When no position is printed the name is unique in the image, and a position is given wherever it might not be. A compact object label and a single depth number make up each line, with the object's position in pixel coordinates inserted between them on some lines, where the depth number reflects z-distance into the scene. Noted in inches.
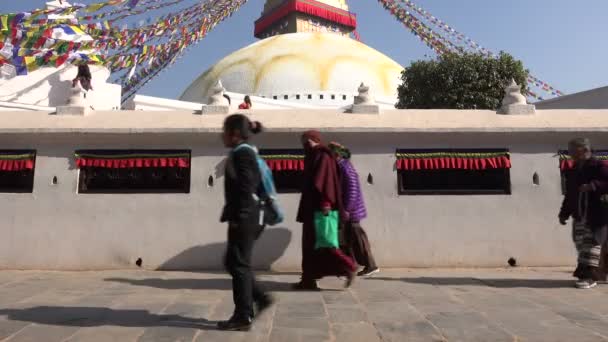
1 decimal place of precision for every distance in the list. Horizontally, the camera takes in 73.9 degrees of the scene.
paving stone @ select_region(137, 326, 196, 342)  105.2
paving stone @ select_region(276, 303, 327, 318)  131.6
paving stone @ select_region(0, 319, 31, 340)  109.7
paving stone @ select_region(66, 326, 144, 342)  105.6
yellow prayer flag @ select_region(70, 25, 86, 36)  624.7
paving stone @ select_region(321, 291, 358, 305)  150.6
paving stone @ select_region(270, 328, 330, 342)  106.9
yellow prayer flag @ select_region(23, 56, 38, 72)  524.4
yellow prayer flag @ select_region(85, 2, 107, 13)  557.0
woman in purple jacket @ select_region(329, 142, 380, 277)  198.4
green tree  629.6
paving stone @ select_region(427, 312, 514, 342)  108.8
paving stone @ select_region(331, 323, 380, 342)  108.1
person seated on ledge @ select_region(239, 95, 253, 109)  309.1
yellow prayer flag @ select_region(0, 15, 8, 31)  504.2
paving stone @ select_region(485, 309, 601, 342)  108.4
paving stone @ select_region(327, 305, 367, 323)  126.1
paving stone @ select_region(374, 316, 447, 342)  108.3
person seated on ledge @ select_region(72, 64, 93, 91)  558.9
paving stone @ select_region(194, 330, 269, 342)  105.9
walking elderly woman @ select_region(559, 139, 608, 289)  181.5
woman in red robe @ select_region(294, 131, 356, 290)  168.4
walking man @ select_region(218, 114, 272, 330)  114.3
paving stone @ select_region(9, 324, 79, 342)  105.8
